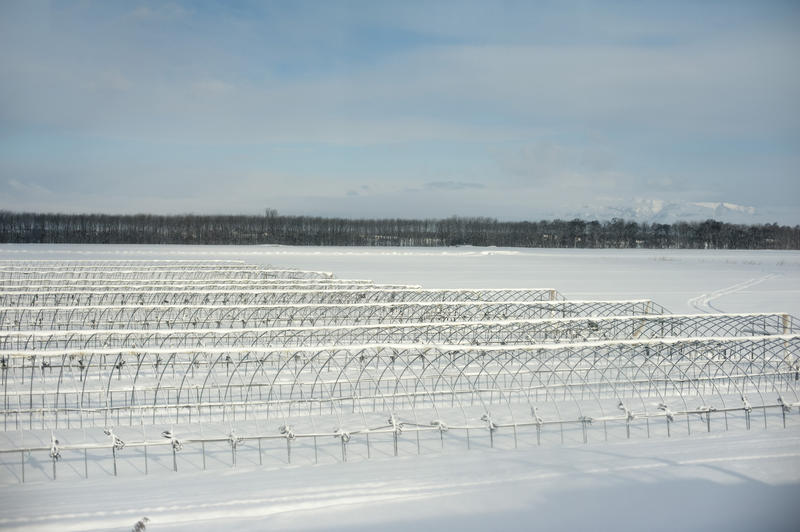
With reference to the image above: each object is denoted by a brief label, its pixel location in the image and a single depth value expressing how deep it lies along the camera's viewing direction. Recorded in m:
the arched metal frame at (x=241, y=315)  22.50
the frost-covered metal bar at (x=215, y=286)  28.81
